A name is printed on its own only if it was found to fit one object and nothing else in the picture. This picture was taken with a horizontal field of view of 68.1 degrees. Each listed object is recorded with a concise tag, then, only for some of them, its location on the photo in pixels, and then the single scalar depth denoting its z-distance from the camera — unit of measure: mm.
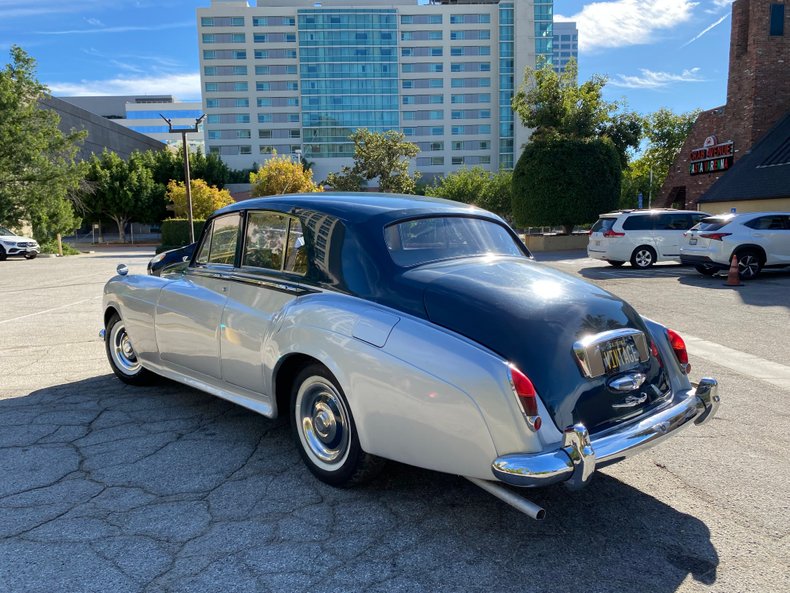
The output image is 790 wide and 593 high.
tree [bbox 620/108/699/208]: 50062
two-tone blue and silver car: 2680
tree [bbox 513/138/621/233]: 27656
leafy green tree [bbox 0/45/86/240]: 30794
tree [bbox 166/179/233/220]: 47938
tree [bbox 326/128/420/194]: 44094
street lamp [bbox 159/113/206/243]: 25228
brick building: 26469
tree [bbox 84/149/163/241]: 52406
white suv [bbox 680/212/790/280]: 14039
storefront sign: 29266
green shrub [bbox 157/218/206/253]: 38094
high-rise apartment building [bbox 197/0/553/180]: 88625
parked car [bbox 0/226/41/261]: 27469
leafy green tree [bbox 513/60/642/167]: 28953
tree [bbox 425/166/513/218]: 55812
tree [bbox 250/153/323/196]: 46125
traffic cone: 13188
